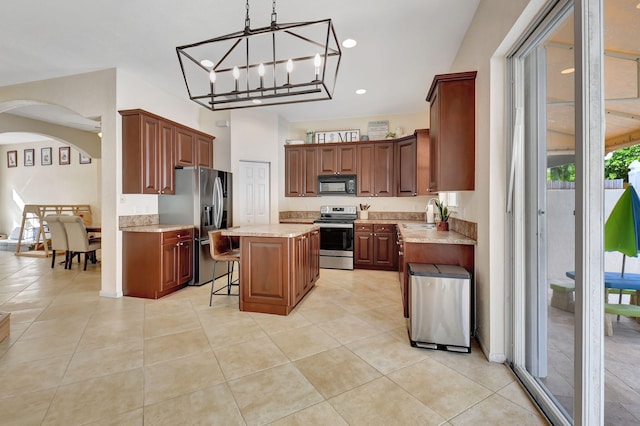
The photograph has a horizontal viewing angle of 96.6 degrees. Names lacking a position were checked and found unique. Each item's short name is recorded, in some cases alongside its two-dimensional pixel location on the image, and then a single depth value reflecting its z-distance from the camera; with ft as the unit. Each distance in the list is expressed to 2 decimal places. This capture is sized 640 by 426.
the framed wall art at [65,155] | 25.17
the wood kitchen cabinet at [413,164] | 15.31
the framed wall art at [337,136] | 19.20
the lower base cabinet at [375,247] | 16.72
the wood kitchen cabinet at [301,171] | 19.21
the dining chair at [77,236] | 17.02
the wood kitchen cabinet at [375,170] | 17.94
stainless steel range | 17.06
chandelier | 7.94
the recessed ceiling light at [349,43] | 10.32
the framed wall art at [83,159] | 24.63
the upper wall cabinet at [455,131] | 8.65
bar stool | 11.15
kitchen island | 10.18
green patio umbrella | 3.95
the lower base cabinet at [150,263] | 12.19
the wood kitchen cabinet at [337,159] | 18.56
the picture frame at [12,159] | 26.43
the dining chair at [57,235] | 17.56
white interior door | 17.95
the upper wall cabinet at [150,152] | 12.50
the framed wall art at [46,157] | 25.58
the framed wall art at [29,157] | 26.02
